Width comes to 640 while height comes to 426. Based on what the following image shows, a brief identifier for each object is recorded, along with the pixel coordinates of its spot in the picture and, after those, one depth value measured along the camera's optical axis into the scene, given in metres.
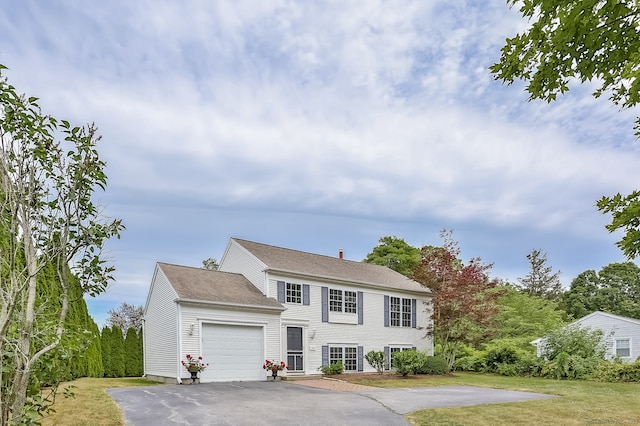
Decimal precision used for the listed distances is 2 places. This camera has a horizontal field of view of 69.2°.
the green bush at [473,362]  24.29
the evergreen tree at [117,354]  19.94
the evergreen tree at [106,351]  19.66
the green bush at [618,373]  19.03
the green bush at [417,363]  19.02
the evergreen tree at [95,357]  17.06
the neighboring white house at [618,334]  23.69
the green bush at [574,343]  21.48
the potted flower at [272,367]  17.64
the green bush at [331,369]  19.28
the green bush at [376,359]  19.89
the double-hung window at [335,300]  21.12
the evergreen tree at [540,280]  47.50
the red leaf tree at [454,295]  22.55
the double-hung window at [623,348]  24.01
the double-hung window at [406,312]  24.25
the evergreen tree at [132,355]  20.45
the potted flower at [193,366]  15.71
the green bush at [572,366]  20.16
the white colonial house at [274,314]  16.69
